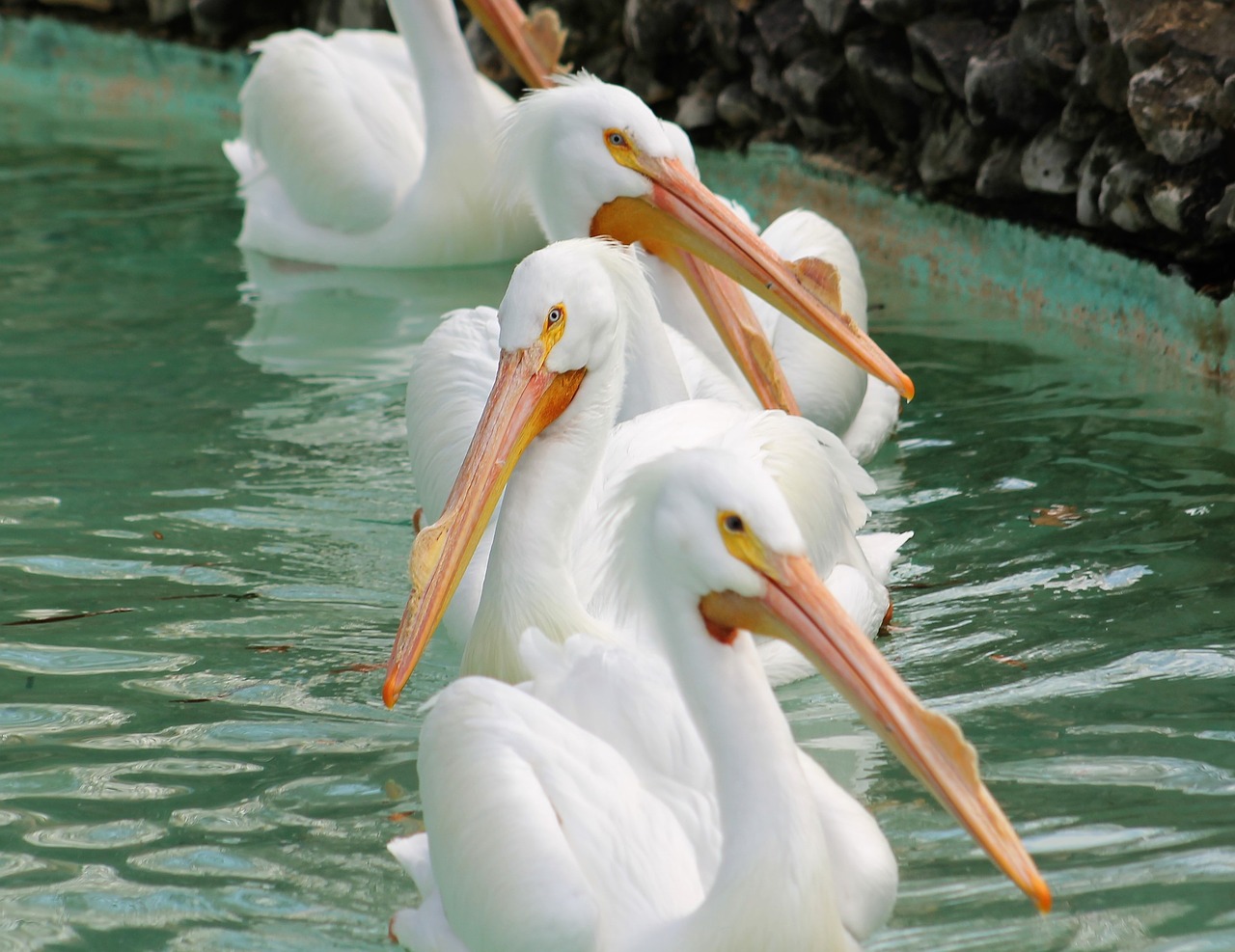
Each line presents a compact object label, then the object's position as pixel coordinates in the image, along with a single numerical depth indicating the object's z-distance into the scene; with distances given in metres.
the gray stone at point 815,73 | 11.51
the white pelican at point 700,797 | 3.92
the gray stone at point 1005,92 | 9.87
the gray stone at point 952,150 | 10.48
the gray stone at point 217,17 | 17.48
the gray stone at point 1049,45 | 9.54
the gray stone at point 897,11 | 10.55
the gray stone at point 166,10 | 18.20
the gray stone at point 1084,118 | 9.42
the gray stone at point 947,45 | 10.30
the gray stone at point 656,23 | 12.75
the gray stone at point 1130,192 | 8.94
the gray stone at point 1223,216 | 8.20
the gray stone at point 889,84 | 10.88
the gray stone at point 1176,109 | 8.41
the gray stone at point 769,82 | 12.14
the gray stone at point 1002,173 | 10.16
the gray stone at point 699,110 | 12.92
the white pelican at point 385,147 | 11.29
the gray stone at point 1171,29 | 8.55
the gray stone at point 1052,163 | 9.65
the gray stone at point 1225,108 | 8.22
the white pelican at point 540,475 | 5.26
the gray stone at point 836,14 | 11.05
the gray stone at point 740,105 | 12.57
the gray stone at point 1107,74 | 8.96
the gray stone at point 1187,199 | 8.50
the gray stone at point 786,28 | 11.74
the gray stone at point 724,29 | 12.32
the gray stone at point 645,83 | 13.26
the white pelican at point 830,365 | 7.91
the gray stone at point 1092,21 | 9.07
